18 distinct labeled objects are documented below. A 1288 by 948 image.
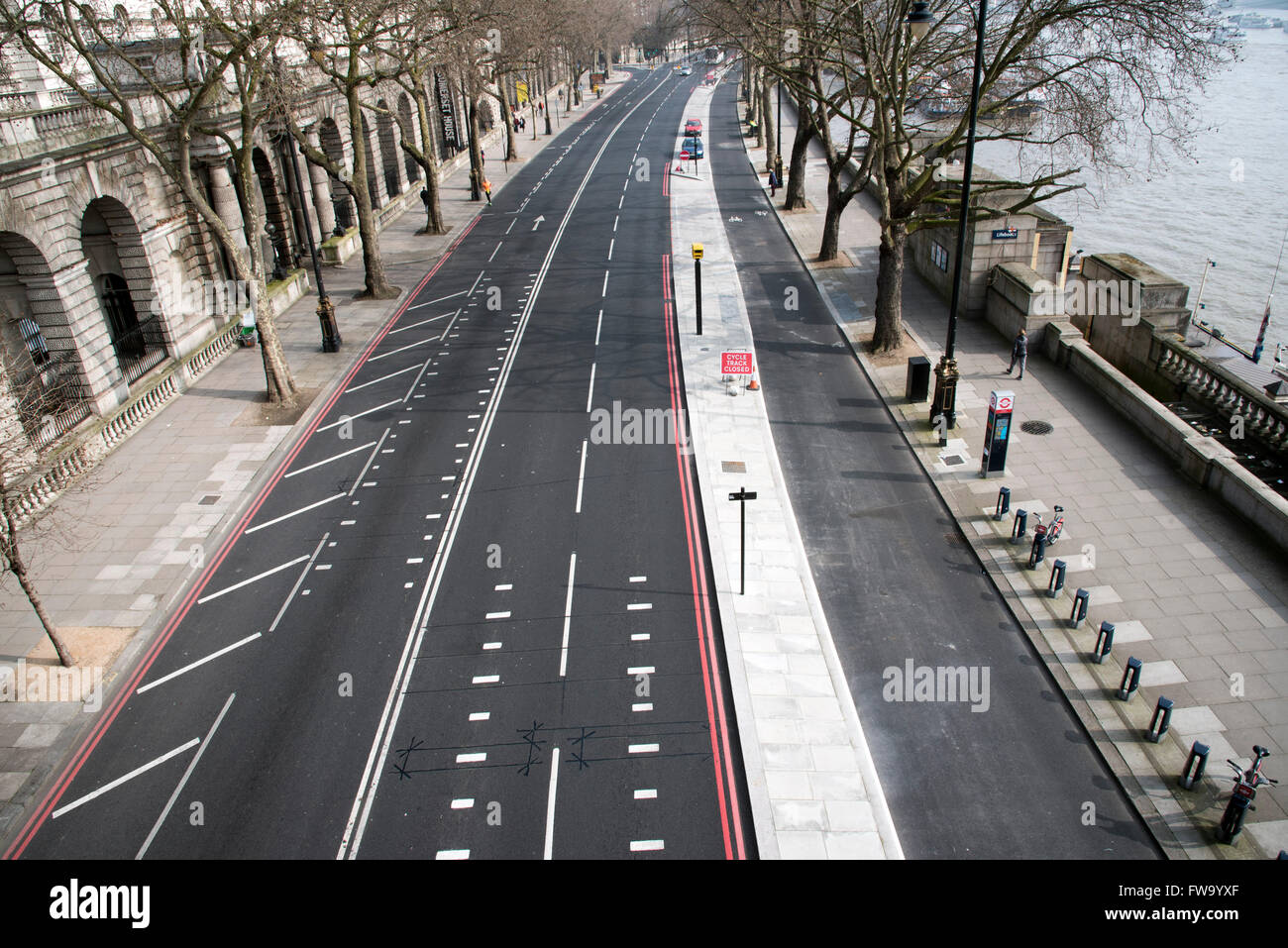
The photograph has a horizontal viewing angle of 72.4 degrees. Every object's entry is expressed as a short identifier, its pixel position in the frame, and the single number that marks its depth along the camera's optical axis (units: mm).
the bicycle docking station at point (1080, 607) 15750
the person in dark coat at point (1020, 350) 25172
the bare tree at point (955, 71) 21453
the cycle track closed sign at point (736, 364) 24531
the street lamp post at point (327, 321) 29875
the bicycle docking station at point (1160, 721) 13094
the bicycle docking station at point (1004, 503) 18878
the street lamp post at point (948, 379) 21797
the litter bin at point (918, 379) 24219
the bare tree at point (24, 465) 15344
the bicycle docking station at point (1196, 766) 12312
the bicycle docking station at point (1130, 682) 13898
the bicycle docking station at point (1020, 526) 18172
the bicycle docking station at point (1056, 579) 16500
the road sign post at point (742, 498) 15936
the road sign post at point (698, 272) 29234
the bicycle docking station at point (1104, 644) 14734
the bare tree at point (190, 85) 21078
